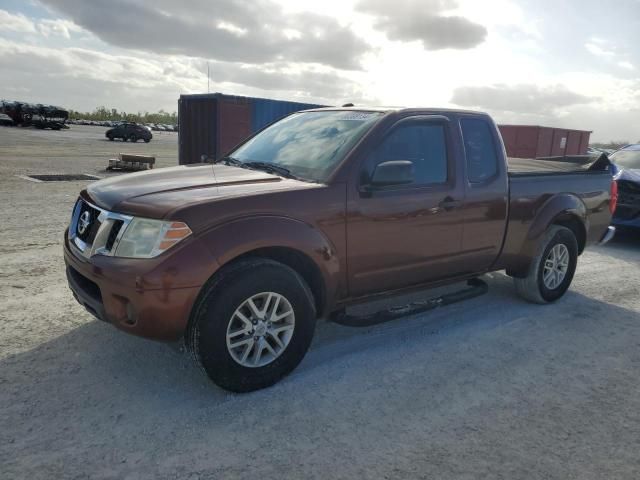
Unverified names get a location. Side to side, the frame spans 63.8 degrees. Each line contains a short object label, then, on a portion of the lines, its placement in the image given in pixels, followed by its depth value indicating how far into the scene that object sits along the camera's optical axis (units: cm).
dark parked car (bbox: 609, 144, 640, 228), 812
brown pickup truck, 296
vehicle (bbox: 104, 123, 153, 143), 3903
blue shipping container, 1449
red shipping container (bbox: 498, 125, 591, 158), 1995
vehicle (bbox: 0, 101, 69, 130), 4781
